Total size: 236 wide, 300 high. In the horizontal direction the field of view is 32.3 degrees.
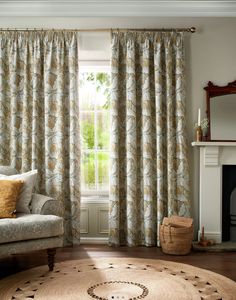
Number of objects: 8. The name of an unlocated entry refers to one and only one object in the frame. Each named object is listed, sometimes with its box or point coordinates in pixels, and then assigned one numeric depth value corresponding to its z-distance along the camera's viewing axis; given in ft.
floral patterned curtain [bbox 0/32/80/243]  15.08
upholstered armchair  10.93
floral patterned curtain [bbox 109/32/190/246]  14.96
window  16.35
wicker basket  13.78
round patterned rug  9.73
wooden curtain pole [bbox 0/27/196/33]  15.21
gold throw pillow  11.93
